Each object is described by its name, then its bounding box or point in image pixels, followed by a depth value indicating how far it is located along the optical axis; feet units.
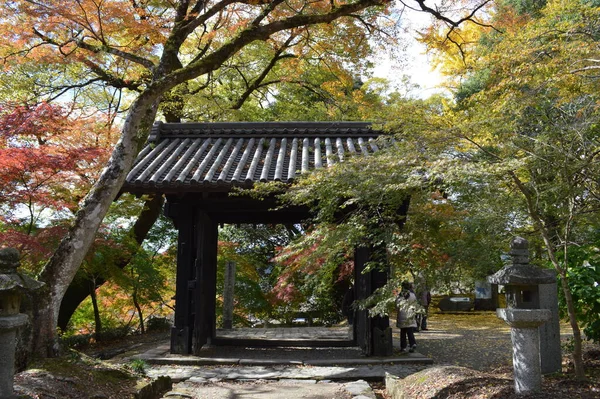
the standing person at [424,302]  42.42
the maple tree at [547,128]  15.83
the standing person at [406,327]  27.99
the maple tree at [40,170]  27.17
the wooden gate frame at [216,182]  26.37
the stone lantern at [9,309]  12.78
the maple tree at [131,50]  17.59
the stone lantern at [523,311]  13.87
